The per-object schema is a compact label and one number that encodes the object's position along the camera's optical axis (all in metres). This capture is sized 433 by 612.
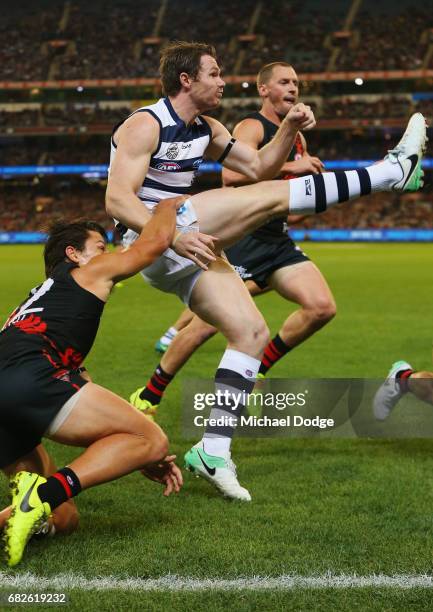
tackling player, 6.55
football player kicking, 8.03
